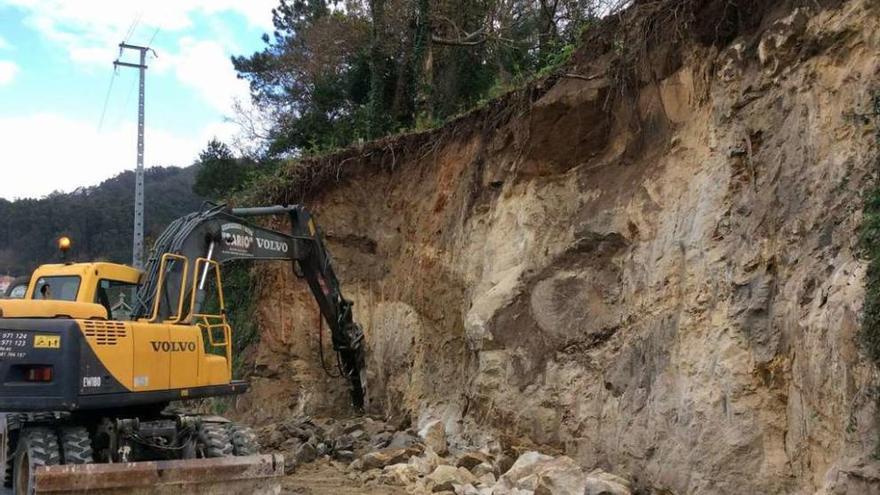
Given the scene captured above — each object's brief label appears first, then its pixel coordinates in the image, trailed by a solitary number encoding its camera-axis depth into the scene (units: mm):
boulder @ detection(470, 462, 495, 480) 9531
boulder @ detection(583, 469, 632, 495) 7633
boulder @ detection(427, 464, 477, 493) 9023
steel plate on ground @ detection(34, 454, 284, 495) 6895
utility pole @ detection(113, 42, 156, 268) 19328
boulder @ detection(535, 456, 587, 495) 8164
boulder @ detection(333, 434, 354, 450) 11383
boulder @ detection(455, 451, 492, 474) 9797
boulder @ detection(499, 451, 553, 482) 8852
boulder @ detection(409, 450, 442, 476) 9820
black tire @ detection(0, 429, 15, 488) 7941
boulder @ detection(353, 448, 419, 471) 10395
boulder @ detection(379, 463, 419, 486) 9680
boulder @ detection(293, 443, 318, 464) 11008
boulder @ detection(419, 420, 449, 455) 10859
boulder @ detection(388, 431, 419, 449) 11016
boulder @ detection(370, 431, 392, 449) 11383
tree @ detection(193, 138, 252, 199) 27812
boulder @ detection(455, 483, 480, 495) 8750
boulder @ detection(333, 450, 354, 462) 11062
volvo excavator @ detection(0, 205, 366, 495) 7223
